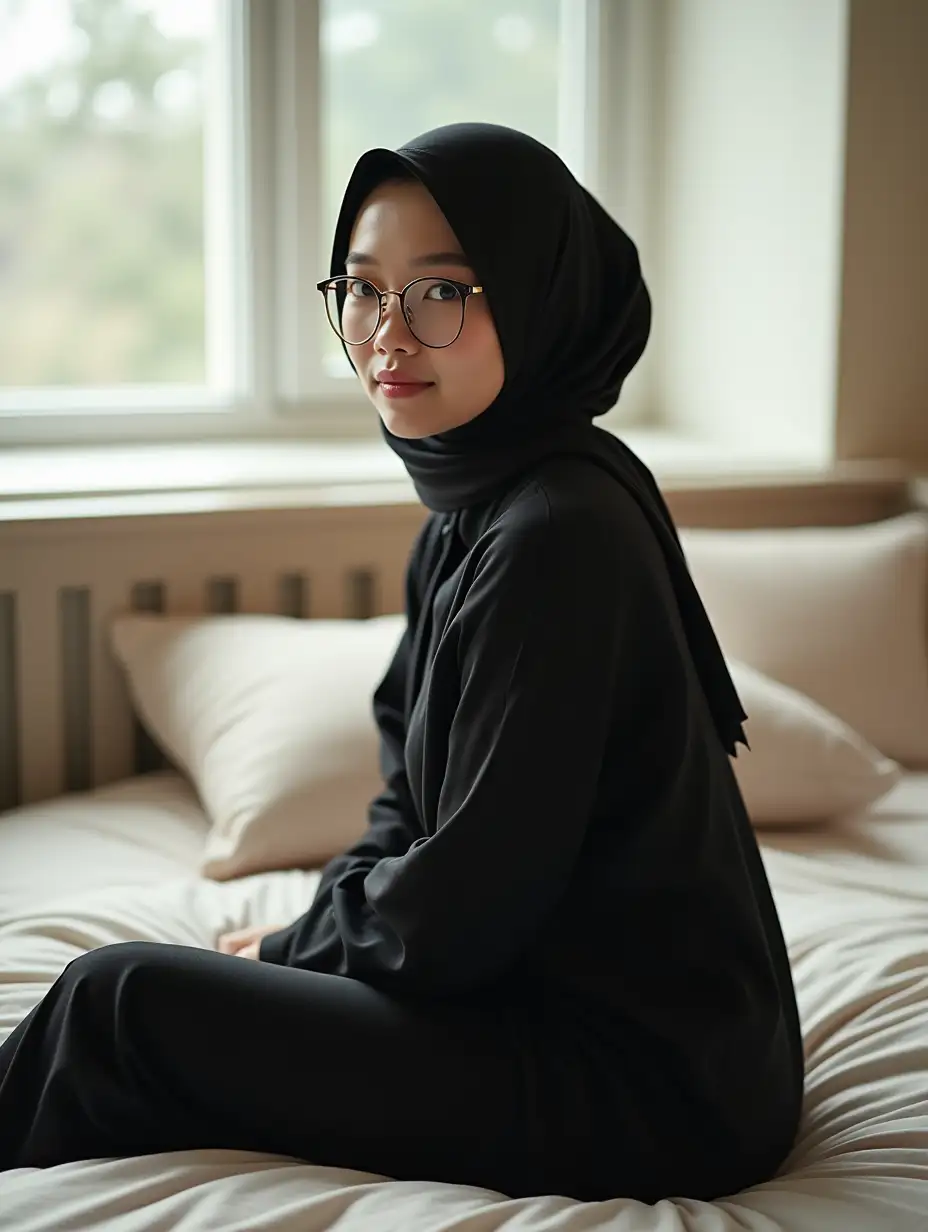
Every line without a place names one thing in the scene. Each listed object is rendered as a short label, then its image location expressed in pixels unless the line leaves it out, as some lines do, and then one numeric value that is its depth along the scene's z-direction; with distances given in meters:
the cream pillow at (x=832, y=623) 2.10
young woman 1.06
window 2.36
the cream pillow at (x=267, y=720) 1.77
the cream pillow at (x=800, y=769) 1.85
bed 1.02
